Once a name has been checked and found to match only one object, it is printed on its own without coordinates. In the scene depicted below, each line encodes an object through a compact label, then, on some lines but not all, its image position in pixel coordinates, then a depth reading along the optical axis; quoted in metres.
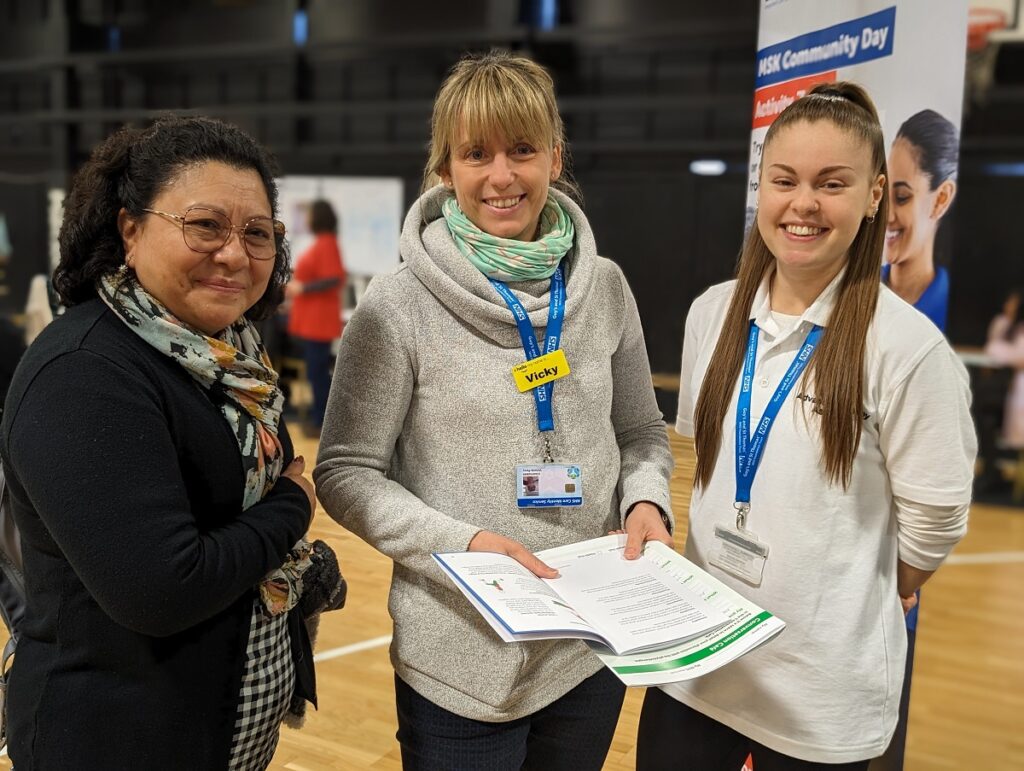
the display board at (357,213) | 9.22
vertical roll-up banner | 2.20
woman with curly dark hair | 1.11
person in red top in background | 7.03
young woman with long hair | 1.46
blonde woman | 1.45
